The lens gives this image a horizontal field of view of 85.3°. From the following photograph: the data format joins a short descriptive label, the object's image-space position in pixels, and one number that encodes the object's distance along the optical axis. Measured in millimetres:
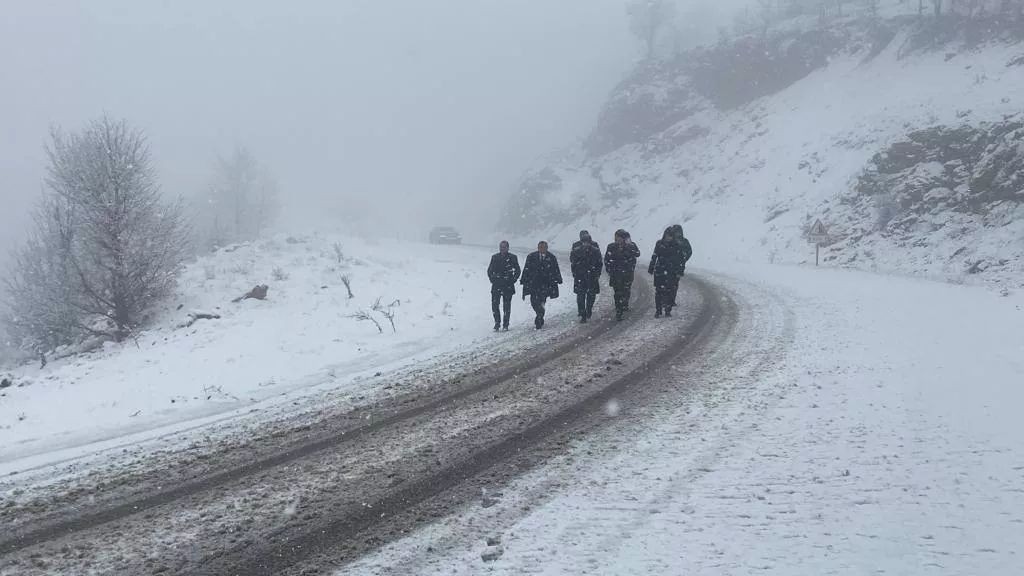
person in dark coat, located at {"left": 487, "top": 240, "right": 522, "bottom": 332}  11656
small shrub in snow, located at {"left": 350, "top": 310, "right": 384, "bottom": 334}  11618
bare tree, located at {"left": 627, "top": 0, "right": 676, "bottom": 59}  67250
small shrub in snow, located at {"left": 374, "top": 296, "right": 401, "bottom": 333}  13237
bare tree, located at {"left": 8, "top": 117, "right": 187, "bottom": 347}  14234
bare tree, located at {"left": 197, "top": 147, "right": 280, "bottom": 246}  54969
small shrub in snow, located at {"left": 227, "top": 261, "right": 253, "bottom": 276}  16497
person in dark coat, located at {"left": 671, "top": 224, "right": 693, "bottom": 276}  11984
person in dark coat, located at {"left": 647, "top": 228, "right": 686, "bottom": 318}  11602
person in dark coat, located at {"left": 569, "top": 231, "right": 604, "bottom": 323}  11812
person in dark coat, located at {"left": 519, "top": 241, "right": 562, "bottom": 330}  11789
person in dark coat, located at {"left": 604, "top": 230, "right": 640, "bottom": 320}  11635
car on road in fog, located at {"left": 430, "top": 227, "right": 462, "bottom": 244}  45594
